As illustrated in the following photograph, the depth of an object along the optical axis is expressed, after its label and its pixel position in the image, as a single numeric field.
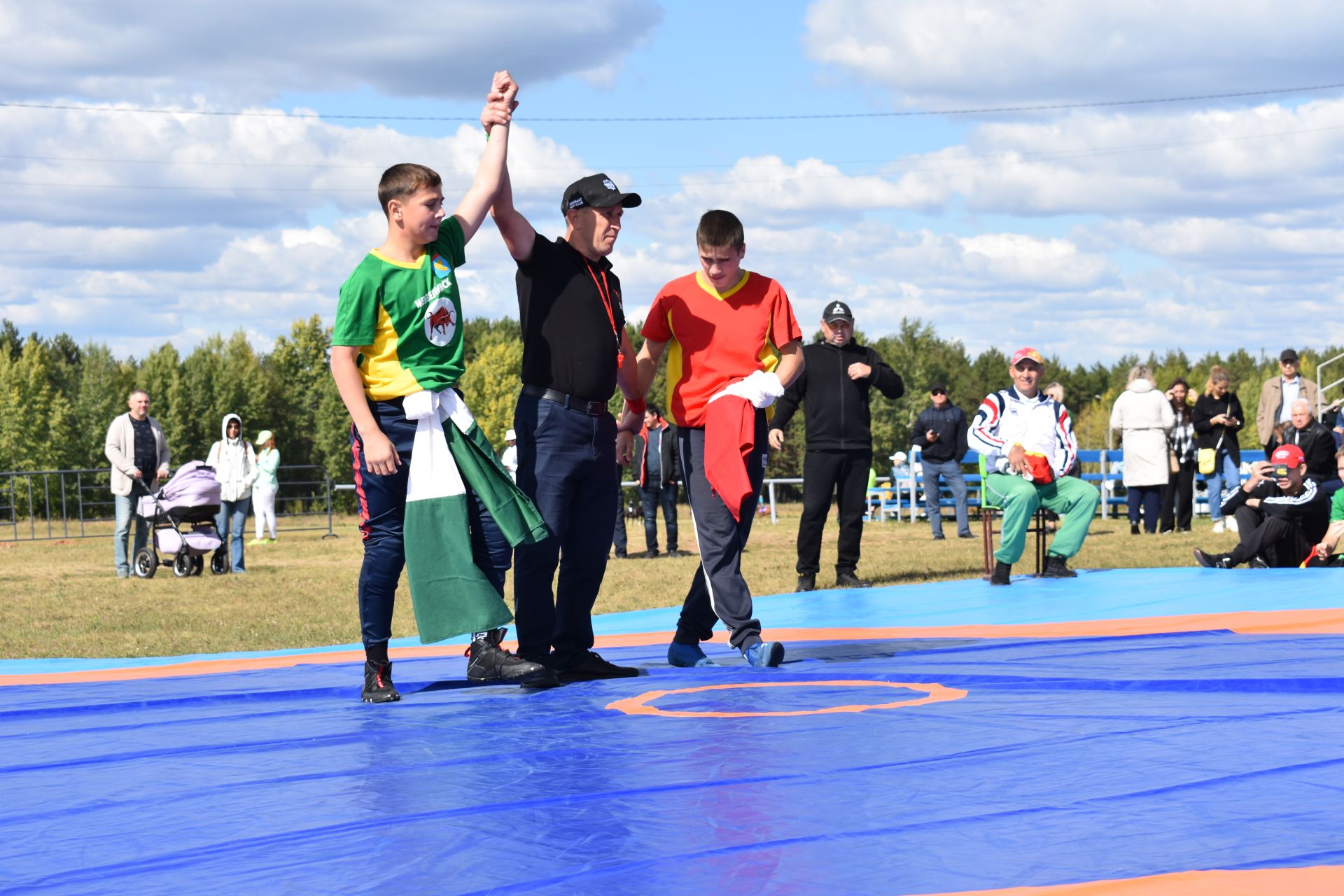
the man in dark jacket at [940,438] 17.98
